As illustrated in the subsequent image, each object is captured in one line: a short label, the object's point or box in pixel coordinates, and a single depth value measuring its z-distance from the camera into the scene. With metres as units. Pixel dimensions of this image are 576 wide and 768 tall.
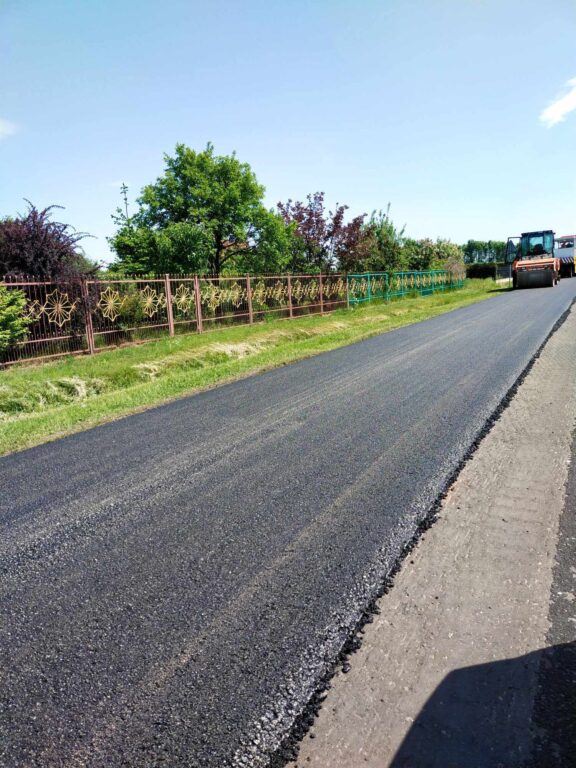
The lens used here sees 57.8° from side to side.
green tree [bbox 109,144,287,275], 26.53
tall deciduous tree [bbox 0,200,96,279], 12.35
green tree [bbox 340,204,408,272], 31.70
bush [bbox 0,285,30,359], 10.38
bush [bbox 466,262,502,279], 59.38
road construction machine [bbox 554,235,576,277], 45.00
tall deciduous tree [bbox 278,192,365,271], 29.05
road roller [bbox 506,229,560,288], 30.94
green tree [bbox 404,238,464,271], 40.25
